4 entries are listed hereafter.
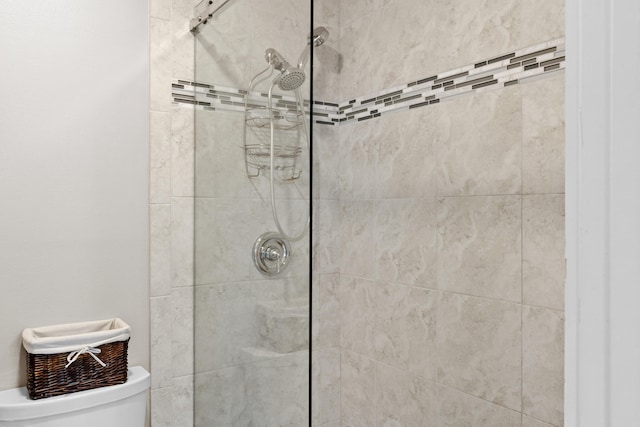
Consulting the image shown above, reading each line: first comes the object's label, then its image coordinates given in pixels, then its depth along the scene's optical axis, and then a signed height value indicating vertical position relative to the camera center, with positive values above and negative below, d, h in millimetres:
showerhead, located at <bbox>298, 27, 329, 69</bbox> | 1825 +754
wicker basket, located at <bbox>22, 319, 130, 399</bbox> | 1265 -411
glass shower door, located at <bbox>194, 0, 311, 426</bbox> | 1182 -1
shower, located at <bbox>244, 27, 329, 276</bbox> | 1168 +207
